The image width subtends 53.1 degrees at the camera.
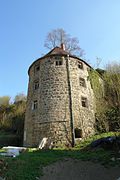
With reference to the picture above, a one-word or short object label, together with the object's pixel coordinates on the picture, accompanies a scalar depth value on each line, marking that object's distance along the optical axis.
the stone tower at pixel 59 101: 10.24
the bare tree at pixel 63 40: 18.85
